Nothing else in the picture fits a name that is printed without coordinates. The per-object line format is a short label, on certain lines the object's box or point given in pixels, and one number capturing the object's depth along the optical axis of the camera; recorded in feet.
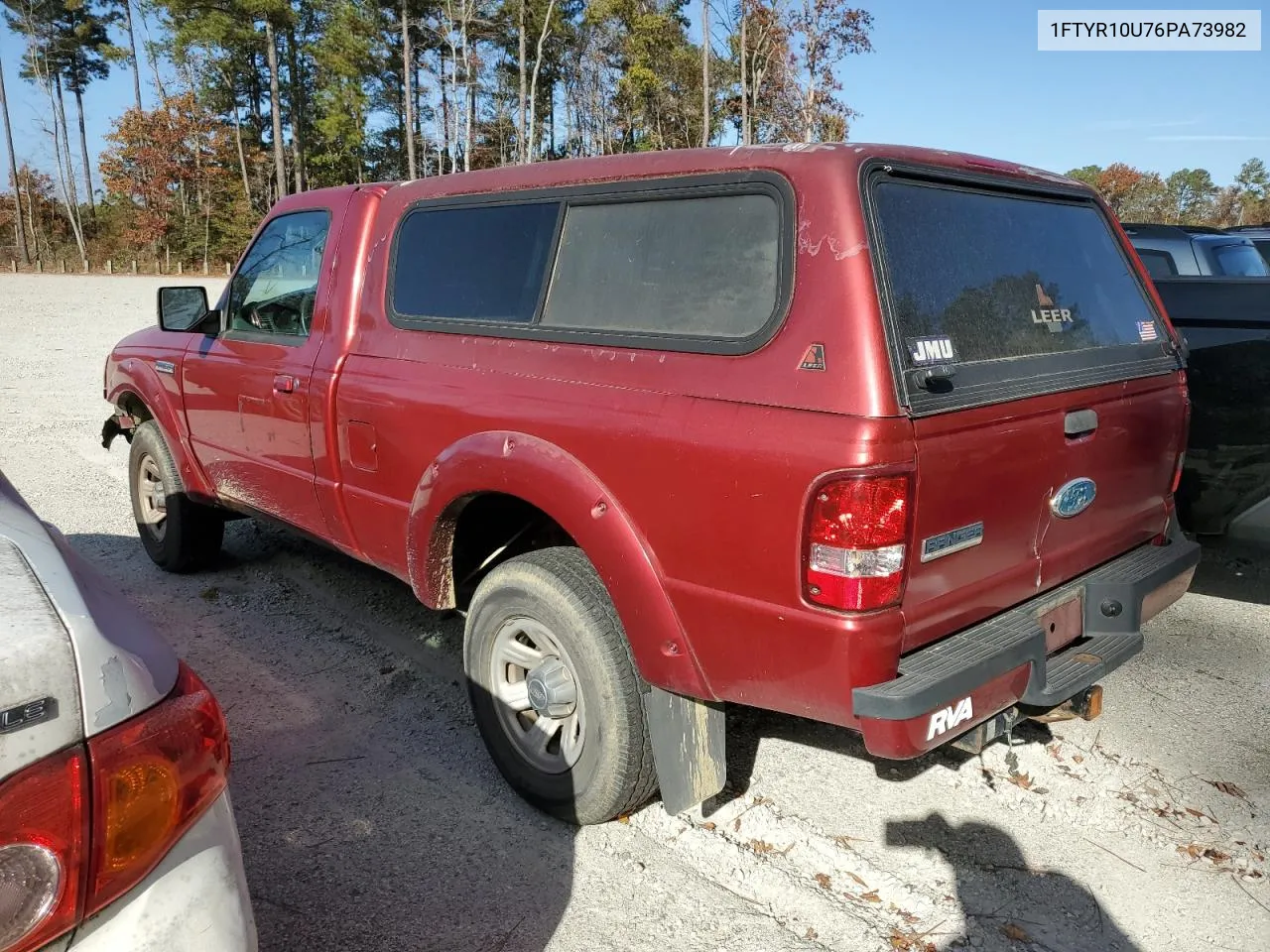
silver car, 4.03
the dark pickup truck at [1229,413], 14.17
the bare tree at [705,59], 105.19
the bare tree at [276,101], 133.08
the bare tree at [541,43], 134.21
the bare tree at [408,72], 132.98
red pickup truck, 7.29
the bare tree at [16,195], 143.95
